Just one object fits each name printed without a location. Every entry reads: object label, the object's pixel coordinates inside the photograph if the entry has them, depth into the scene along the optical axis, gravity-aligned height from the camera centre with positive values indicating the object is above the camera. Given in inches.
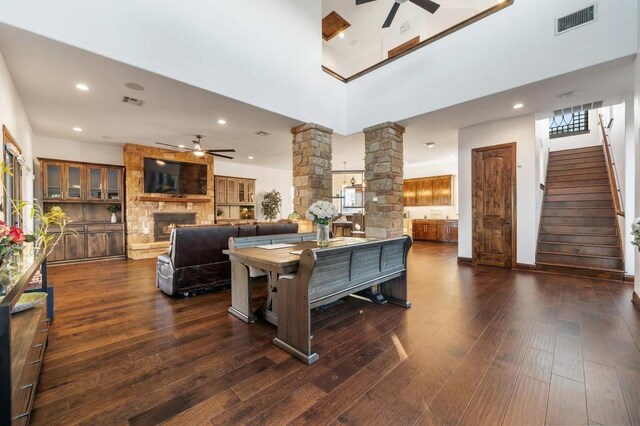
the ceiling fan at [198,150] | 229.8 +52.6
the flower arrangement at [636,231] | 74.6 -6.9
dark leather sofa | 141.2 -26.8
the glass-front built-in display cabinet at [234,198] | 348.8 +17.0
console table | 40.6 -26.2
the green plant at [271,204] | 392.8 +9.3
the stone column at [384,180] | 197.2 +21.8
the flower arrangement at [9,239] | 60.9 -6.1
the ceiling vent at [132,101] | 161.5 +68.1
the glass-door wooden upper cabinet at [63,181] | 234.7 +28.6
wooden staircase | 178.2 -11.8
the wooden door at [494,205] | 201.3 +2.3
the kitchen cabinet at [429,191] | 372.8 +25.4
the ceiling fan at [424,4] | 151.6 +117.1
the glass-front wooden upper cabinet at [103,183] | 255.4 +28.2
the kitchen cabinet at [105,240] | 247.8 -26.4
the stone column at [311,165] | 199.8 +34.1
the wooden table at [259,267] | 90.7 -22.6
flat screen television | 279.4 +37.6
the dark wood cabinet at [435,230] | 352.5 -29.5
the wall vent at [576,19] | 128.2 +91.3
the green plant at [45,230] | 81.5 -6.0
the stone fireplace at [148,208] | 268.4 +3.9
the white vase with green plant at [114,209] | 265.7 +3.1
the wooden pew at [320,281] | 82.4 -25.7
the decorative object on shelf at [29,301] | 66.5 -22.6
